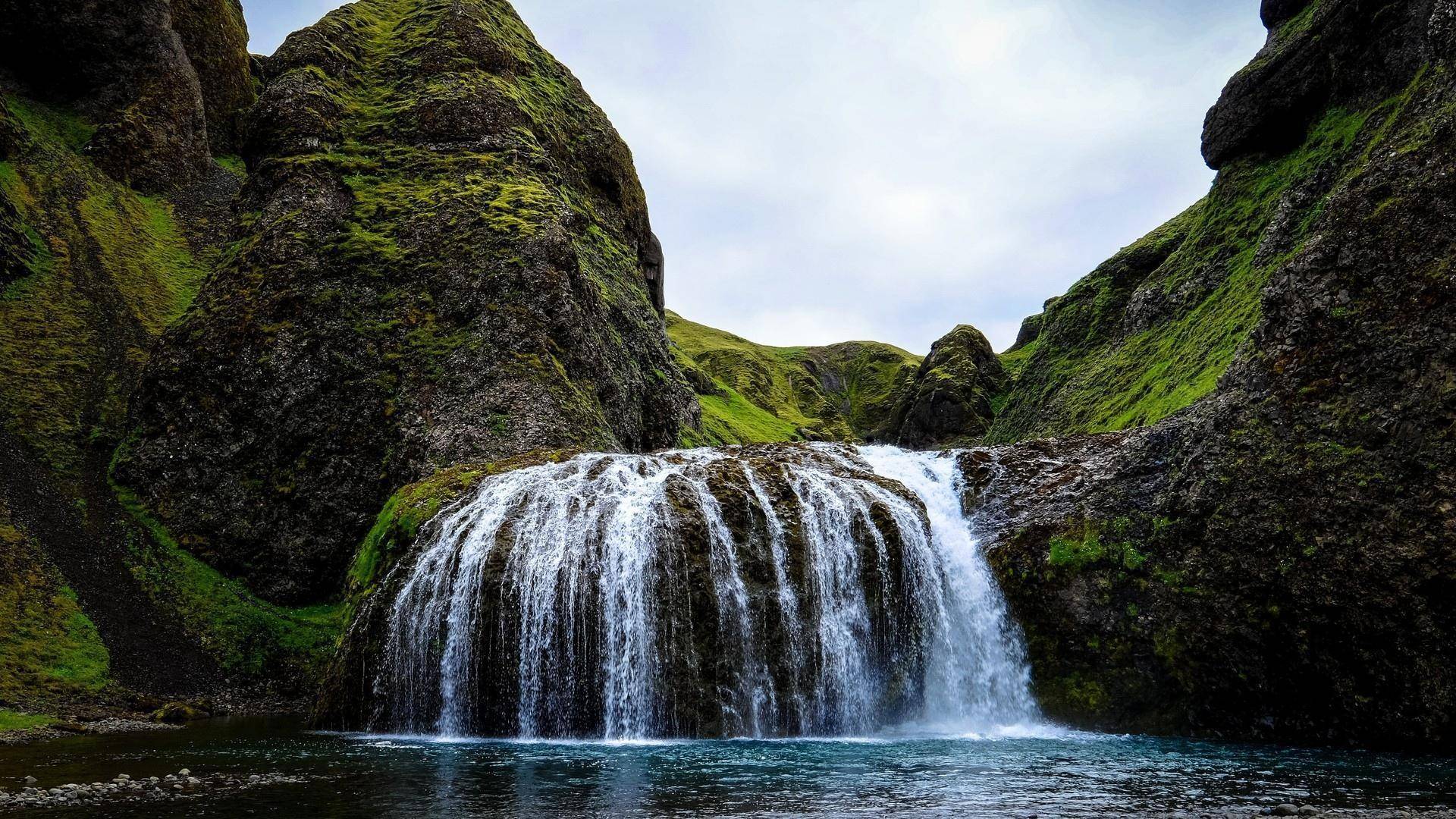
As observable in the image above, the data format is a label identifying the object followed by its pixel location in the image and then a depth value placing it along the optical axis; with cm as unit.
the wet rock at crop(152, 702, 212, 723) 2431
